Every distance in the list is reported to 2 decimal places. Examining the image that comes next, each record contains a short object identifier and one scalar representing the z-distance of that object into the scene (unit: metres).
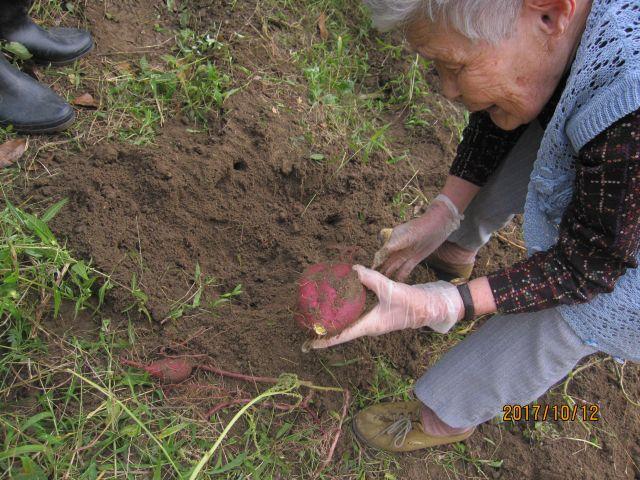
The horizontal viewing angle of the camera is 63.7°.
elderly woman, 1.14
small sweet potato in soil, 1.63
